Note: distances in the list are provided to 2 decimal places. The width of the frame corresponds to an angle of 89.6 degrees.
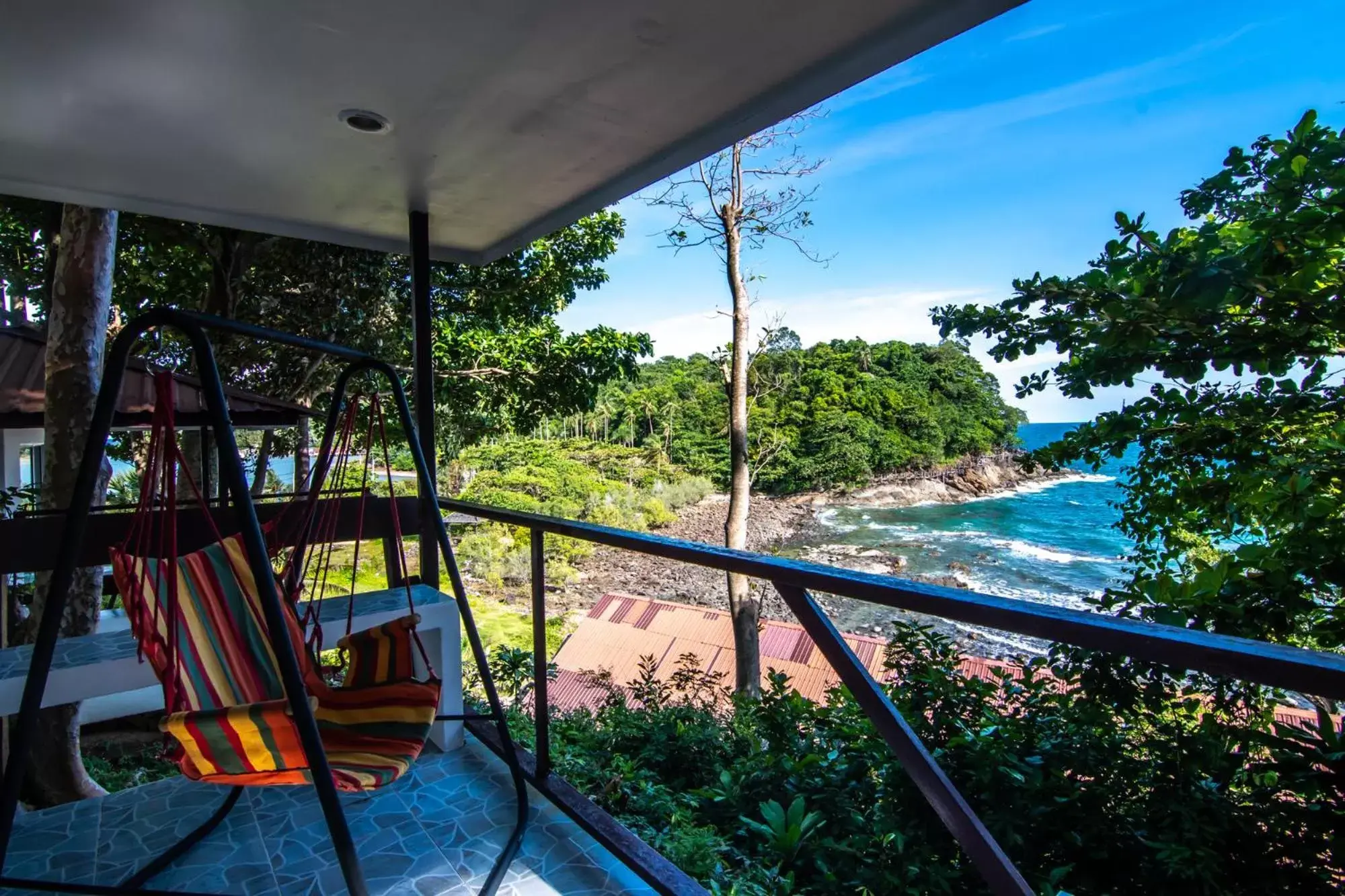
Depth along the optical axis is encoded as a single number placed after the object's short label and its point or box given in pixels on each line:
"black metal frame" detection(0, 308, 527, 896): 1.21
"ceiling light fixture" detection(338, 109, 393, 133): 1.98
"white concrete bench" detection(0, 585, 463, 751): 1.79
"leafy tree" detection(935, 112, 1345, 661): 2.32
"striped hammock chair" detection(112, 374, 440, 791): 1.29
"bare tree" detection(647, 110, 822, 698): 10.17
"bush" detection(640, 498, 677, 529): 24.45
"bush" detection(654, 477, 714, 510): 26.23
